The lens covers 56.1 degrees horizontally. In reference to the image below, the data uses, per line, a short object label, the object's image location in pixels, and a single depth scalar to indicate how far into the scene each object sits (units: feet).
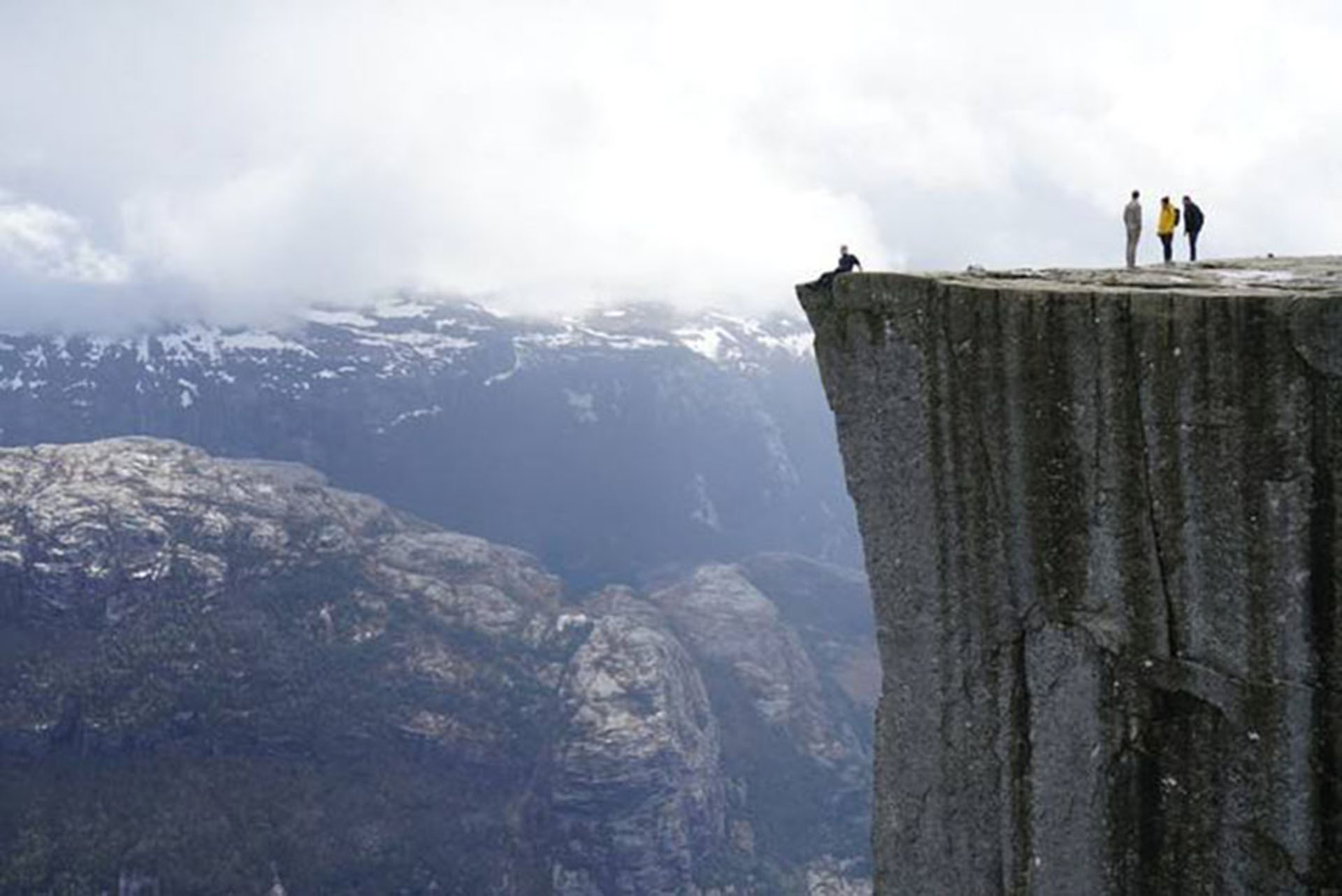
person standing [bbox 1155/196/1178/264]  86.99
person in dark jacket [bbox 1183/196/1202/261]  86.63
